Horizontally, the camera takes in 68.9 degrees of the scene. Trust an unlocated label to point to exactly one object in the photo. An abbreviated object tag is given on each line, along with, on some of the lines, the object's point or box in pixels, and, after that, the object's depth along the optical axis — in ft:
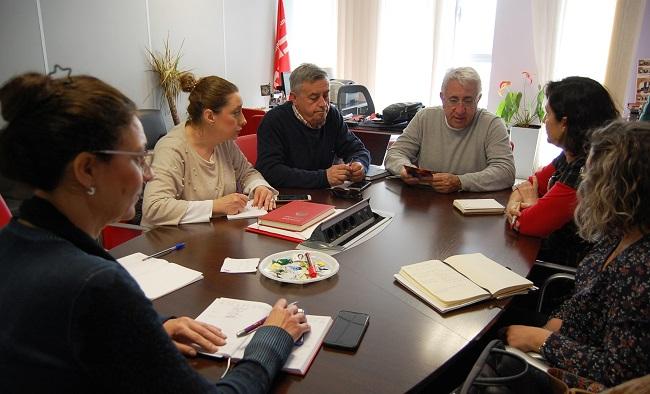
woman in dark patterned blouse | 3.54
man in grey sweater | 7.70
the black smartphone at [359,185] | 7.54
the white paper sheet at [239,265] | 4.62
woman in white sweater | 5.93
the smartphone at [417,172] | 7.71
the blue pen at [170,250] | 4.97
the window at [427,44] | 17.04
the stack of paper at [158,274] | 4.24
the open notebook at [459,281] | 4.09
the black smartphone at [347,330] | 3.41
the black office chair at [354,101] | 14.07
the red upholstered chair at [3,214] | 4.96
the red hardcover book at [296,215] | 5.71
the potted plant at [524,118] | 15.87
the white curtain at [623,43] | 14.19
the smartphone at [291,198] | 6.90
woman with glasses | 2.20
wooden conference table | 3.17
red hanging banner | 19.07
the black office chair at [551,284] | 5.71
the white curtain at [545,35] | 15.43
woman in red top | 5.67
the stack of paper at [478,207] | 6.53
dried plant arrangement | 14.24
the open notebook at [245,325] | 3.24
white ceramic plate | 4.44
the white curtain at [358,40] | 18.40
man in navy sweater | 7.80
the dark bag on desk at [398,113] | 12.10
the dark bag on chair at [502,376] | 3.33
